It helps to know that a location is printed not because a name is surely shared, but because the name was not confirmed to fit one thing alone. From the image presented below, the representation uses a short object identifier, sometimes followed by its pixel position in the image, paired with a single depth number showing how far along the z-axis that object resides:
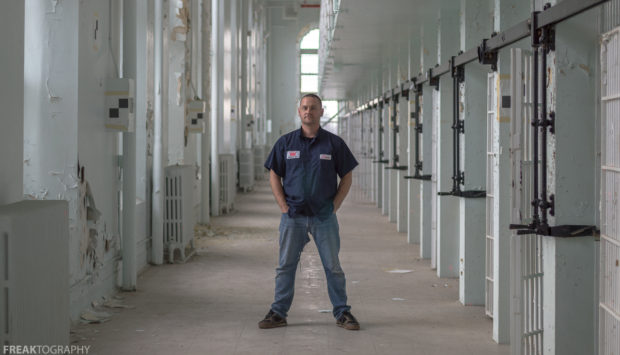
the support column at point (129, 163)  7.54
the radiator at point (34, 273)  3.77
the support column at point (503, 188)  5.85
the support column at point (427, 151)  9.91
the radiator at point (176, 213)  9.56
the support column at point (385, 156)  15.70
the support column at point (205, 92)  13.79
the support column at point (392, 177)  13.30
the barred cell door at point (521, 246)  4.70
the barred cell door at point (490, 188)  6.30
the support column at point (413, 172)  10.84
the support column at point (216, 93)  15.68
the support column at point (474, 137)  7.13
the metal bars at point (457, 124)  7.27
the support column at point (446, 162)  8.34
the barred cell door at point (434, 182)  9.03
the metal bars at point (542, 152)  4.46
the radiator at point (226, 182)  16.17
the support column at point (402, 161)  12.68
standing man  6.11
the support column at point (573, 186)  4.44
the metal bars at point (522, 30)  4.03
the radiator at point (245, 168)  22.48
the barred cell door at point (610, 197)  4.09
